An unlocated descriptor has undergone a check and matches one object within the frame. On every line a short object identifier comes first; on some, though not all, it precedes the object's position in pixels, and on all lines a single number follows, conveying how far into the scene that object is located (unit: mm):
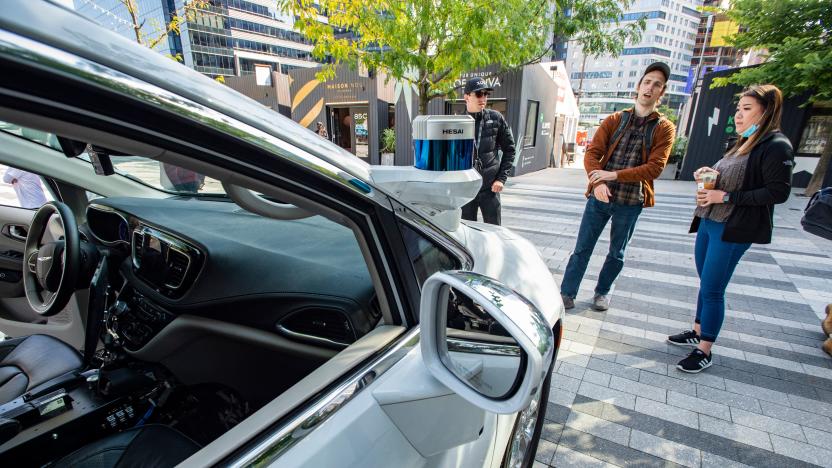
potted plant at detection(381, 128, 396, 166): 15648
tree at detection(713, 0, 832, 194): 9328
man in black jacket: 4250
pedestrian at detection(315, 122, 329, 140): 15322
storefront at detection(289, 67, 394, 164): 15609
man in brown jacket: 2953
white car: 627
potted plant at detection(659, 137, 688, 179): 13867
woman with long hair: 2305
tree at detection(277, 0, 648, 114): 5488
